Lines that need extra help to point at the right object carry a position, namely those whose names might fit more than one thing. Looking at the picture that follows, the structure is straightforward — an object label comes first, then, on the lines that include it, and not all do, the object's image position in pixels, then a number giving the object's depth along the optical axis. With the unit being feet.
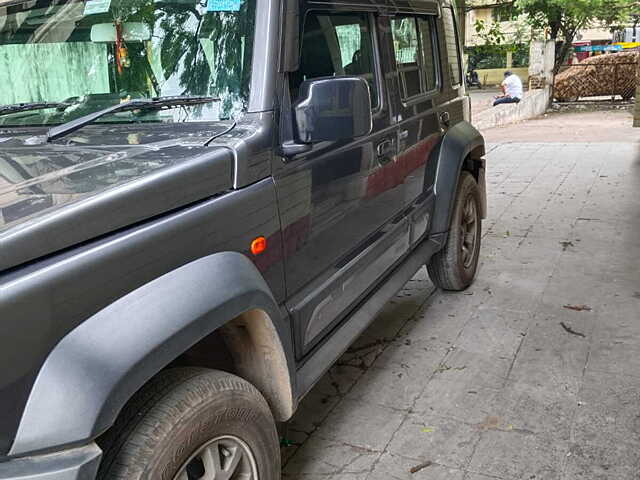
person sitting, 55.06
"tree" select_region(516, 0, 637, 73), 63.77
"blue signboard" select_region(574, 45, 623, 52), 94.83
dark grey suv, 4.84
